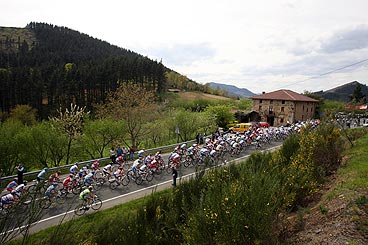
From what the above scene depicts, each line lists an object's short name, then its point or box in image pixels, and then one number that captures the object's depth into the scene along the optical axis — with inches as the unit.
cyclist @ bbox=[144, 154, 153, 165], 657.0
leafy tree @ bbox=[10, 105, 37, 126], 1867.6
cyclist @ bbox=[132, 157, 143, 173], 615.2
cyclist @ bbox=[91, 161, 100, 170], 605.7
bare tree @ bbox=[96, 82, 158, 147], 1123.3
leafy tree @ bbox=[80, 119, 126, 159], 966.4
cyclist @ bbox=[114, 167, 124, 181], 585.9
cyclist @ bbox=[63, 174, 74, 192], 513.7
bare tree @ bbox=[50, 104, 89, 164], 969.7
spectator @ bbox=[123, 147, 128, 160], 841.5
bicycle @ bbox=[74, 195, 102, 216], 440.8
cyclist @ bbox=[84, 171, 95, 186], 505.3
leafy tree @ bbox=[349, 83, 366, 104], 2642.2
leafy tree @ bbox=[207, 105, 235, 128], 1754.4
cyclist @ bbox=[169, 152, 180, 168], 631.2
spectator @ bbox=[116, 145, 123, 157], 831.8
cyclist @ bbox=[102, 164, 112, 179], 600.3
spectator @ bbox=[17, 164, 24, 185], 581.0
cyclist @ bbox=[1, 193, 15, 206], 362.7
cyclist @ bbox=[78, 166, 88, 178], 550.9
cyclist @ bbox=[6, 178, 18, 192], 443.2
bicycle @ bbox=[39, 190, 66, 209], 493.0
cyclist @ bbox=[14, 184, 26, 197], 404.0
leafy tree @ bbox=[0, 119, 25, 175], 731.8
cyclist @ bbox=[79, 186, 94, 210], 414.5
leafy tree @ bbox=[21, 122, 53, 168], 792.3
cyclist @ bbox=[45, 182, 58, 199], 418.0
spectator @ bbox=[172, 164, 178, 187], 539.3
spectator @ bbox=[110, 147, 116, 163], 802.2
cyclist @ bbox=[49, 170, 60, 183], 485.8
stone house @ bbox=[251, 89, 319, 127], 1905.8
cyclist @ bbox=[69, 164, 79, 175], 548.5
